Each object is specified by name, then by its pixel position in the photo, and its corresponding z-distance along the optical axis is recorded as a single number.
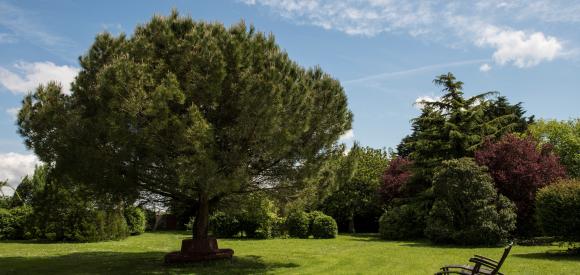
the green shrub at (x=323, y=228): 25.83
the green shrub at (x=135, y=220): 26.31
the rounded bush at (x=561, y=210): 14.98
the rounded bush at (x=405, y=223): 24.59
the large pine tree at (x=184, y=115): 10.92
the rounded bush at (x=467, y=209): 19.25
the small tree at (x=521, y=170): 20.34
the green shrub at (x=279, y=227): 25.78
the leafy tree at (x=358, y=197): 32.81
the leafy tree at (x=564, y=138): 32.40
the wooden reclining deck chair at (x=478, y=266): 8.34
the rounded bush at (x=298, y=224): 26.03
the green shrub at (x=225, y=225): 25.89
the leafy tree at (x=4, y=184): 27.66
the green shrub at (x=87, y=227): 21.97
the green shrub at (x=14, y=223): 22.81
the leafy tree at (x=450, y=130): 26.38
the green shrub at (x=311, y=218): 26.27
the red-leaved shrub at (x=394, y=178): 28.98
